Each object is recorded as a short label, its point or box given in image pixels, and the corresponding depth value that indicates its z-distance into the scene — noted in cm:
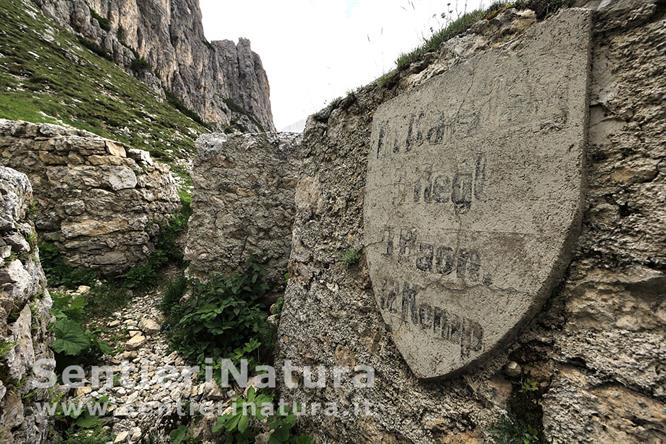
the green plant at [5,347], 187
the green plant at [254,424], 245
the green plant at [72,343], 327
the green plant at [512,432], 130
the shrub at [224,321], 352
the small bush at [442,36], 192
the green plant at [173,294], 459
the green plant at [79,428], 252
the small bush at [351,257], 236
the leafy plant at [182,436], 263
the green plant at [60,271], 488
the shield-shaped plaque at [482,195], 124
